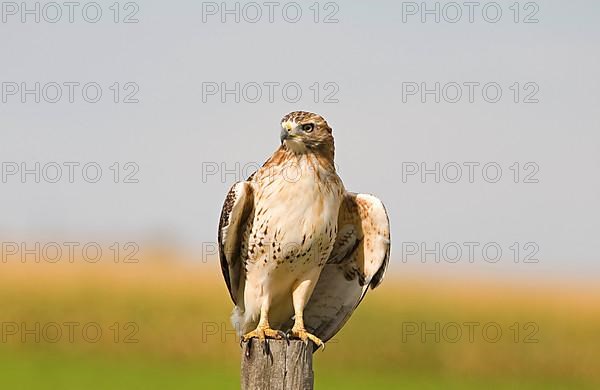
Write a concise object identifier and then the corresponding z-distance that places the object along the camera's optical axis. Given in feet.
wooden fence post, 34.24
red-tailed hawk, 41.19
